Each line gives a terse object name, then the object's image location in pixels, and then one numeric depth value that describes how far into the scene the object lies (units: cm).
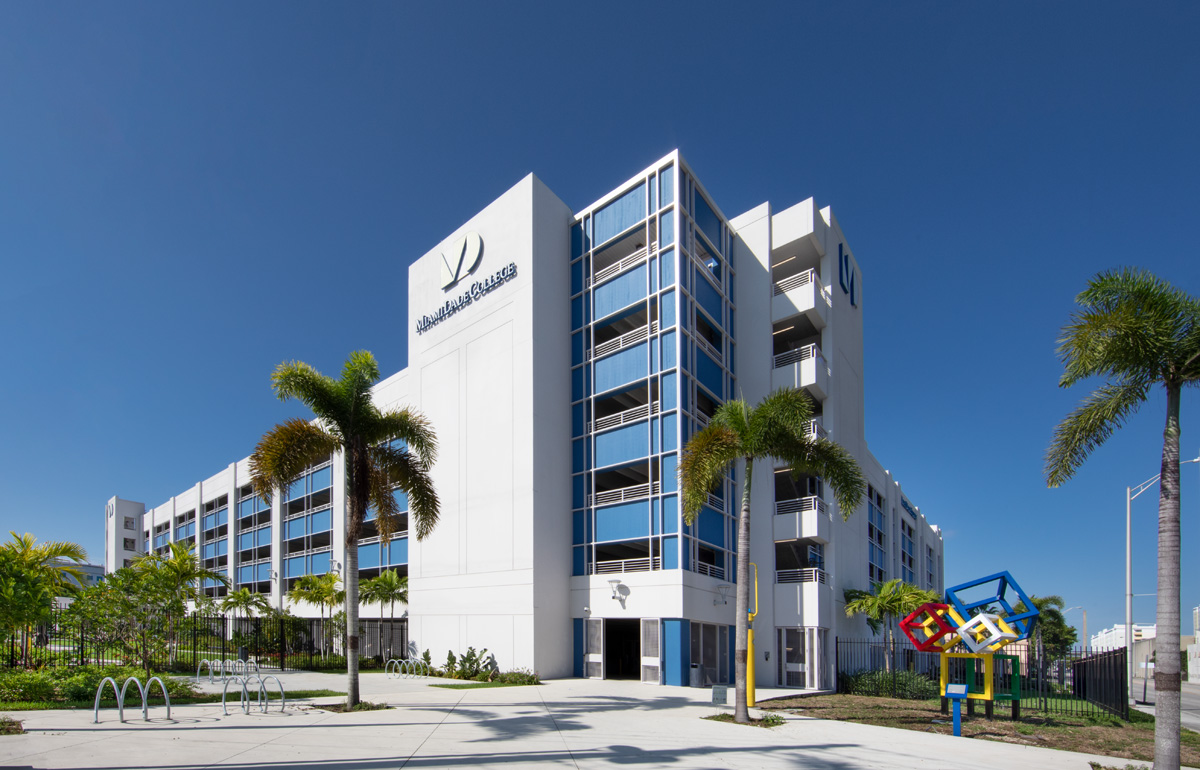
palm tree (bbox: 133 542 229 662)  2703
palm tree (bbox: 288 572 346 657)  4106
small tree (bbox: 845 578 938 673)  3156
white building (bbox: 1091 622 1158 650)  12550
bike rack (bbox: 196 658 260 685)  2725
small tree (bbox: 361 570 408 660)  3803
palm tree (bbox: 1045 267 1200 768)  1280
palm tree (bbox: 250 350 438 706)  2020
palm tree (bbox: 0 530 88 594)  2380
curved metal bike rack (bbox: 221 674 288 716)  1748
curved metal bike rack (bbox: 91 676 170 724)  1496
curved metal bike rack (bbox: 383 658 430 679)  3221
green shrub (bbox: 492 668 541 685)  2812
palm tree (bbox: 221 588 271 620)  3959
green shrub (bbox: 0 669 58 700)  1783
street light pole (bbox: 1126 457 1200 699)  3356
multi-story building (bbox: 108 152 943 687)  3025
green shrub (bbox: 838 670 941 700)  2712
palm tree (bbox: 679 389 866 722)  1988
